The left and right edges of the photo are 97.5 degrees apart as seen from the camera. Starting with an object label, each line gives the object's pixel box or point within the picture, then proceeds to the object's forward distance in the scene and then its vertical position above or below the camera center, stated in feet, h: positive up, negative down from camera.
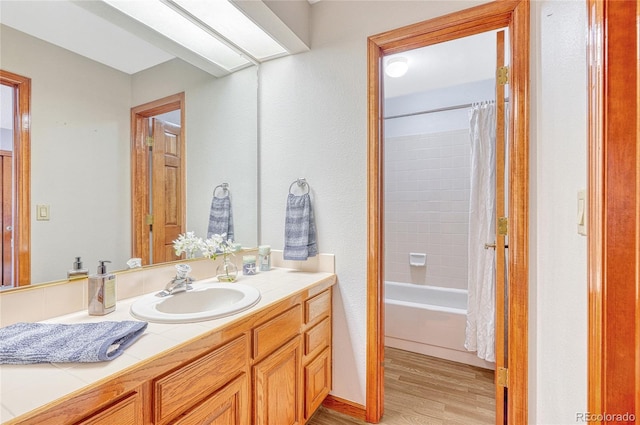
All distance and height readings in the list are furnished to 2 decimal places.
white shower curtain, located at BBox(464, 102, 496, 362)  7.03 -0.59
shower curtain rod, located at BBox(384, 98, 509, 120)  8.98 +3.39
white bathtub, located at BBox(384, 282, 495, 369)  7.38 -3.33
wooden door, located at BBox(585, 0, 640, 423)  1.71 -0.02
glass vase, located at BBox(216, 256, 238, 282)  5.00 -1.14
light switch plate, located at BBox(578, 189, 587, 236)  2.15 -0.01
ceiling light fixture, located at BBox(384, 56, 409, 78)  7.43 +3.89
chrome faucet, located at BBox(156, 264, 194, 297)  4.08 -1.10
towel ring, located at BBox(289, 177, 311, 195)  5.93 +0.59
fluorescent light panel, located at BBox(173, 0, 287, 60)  4.68 +3.46
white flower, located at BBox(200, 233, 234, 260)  5.04 -0.65
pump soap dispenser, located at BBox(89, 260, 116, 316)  3.28 -0.99
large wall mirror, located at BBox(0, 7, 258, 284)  3.18 +0.85
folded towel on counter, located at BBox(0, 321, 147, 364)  2.26 -1.15
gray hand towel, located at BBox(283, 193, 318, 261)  5.57 -0.40
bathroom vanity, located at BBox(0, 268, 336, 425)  2.08 -1.58
